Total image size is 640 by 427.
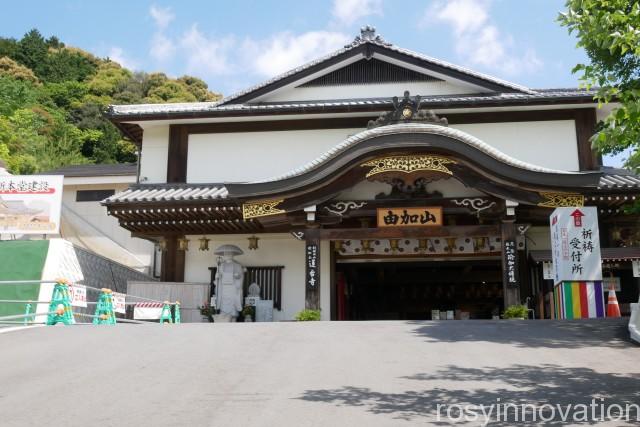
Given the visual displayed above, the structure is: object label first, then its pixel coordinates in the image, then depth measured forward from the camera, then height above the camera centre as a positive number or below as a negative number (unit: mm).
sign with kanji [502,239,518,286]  14773 +1074
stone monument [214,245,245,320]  17000 +666
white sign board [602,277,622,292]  16703 +693
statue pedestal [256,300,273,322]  17469 -61
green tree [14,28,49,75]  64188 +25008
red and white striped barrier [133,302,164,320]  16672 -74
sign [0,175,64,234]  19438 +3007
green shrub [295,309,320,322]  14566 -157
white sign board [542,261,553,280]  16328 +999
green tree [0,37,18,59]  63312 +25090
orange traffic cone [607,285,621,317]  14078 +95
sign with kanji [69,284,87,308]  14062 +288
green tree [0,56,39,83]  57731 +21046
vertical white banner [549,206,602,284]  12445 +1246
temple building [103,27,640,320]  15164 +3115
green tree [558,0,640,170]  7828 +3181
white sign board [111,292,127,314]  15260 +140
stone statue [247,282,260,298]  17750 +500
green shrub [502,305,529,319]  14000 -45
